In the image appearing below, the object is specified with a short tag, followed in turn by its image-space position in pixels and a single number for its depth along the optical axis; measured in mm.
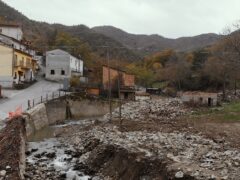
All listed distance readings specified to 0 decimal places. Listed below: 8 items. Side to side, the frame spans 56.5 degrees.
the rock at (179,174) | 10057
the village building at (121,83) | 38503
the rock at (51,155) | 15837
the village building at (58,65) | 42438
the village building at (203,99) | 31950
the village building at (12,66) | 33097
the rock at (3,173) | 9666
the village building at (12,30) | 47286
